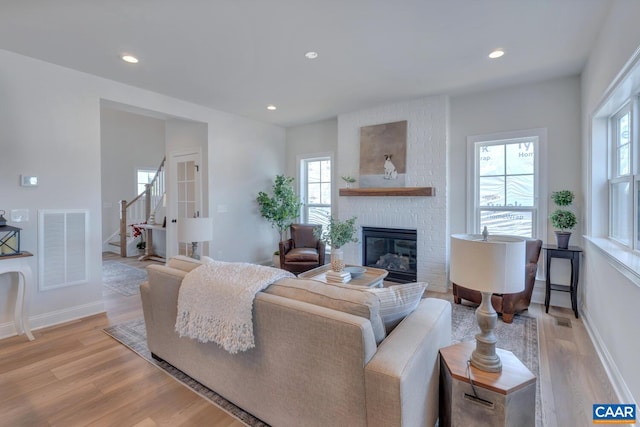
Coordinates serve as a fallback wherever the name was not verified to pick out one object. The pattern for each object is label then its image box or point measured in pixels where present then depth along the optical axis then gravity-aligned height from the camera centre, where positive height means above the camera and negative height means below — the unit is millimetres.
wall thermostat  2992 +300
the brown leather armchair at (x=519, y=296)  3168 -901
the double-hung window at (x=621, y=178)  2399 +284
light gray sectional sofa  1215 -707
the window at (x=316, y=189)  5809 +436
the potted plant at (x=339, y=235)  3633 -283
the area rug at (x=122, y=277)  4359 -1075
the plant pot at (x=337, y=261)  3218 -521
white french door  5059 +327
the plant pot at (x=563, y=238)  3367 -288
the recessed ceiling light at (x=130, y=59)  3068 +1553
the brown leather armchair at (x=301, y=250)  4621 -608
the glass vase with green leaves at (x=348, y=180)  5000 +517
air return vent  3121 -385
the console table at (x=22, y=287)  2768 -693
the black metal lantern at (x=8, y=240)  2770 -265
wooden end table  1271 -788
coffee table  3096 -697
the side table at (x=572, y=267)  3275 -599
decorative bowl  3305 -652
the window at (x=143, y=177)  8523 +968
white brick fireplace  4266 +333
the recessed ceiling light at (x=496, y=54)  2992 +1571
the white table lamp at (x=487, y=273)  1312 -272
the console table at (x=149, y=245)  6352 -717
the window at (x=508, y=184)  3822 +362
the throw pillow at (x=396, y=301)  1540 -467
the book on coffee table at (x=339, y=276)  3063 -656
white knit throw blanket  1615 -513
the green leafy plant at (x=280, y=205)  5516 +124
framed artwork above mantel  4582 +876
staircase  6840 -92
